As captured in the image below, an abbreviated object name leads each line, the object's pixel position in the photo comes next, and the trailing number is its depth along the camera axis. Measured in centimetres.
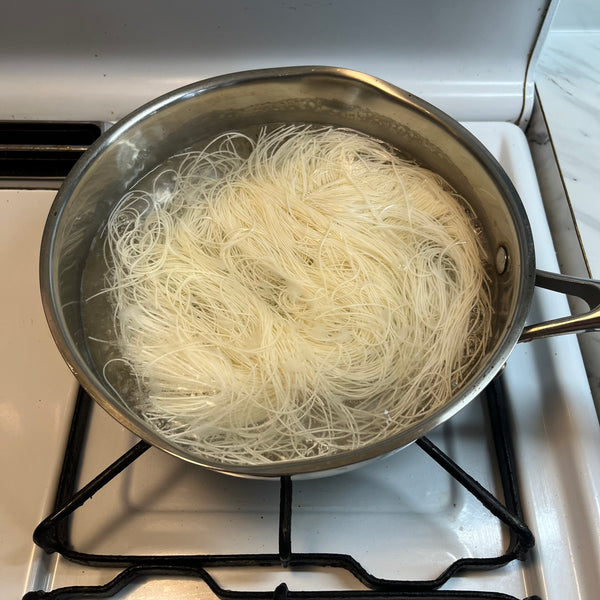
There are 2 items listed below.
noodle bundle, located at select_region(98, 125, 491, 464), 33
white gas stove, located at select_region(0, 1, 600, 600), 30
